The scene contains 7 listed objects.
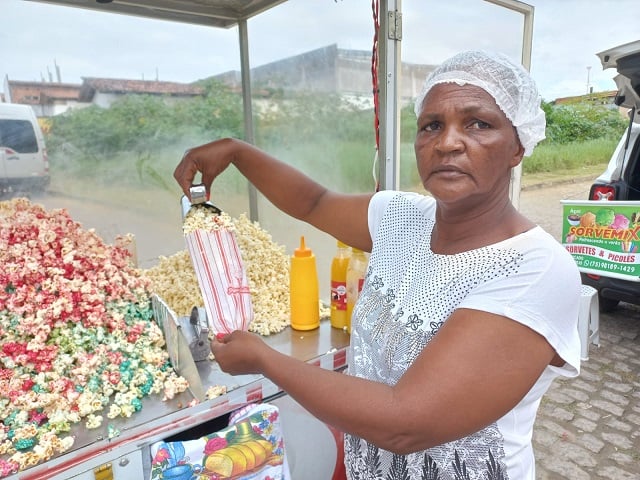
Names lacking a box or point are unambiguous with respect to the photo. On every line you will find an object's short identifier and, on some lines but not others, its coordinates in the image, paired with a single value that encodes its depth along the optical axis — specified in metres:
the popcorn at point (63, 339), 1.19
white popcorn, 1.84
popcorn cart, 1.16
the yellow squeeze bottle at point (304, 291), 1.77
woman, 0.80
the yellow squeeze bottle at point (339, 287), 1.81
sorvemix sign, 3.44
